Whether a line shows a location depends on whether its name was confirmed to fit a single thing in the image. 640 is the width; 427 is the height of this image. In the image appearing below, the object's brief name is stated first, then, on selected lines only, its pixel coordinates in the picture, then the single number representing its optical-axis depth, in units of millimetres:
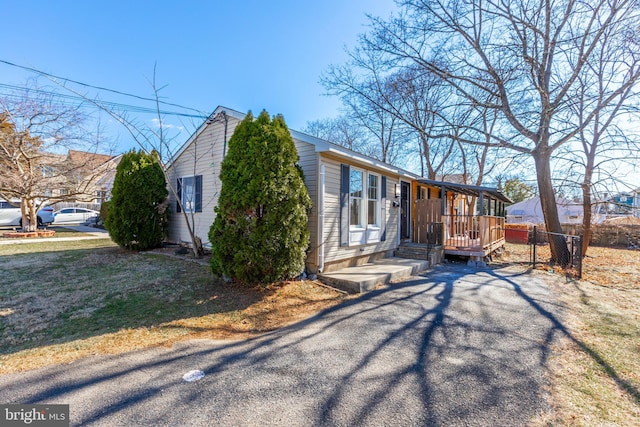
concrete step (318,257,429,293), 5893
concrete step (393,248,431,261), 8836
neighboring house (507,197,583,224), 27125
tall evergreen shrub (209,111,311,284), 5230
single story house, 6422
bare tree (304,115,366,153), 24469
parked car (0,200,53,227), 16062
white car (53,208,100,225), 20719
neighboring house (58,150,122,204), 13680
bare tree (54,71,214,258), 7285
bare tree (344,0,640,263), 7506
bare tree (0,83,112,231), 11656
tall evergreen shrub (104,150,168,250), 8820
